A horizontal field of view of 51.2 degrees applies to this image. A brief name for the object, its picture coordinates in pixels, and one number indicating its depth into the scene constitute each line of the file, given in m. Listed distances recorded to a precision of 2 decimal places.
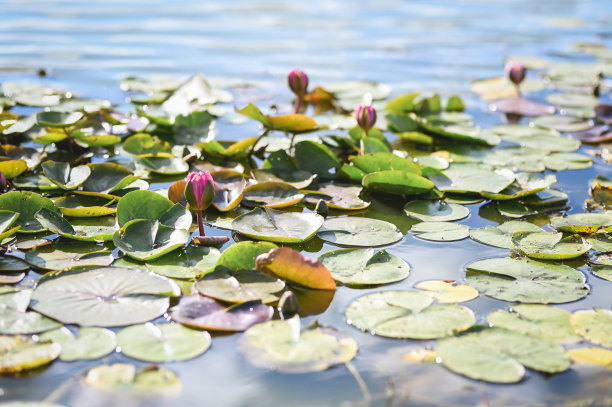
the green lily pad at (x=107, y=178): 2.45
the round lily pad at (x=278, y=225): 2.10
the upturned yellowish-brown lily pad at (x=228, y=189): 2.38
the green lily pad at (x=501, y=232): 2.21
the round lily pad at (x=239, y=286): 1.75
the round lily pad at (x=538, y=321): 1.67
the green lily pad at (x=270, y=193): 2.46
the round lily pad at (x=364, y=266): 1.91
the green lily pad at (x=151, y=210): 2.13
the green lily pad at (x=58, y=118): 2.73
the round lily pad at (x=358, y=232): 2.17
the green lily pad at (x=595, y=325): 1.66
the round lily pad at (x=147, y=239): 1.96
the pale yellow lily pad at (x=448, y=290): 1.83
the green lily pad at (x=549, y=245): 2.07
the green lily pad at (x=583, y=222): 2.28
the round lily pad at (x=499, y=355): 1.50
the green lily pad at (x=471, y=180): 2.61
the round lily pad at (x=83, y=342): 1.51
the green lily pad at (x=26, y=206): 2.12
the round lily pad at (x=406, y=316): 1.66
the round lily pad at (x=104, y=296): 1.64
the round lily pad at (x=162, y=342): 1.52
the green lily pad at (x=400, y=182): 2.52
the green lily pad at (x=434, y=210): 2.41
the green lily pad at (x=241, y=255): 1.88
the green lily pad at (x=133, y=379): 1.41
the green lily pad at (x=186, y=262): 1.89
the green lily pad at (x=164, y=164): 2.75
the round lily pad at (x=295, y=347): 1.52
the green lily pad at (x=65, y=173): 2.45
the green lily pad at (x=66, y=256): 1.90
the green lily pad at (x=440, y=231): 2.25
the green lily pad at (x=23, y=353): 1.46
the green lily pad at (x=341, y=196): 2.47
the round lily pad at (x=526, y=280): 1.85
